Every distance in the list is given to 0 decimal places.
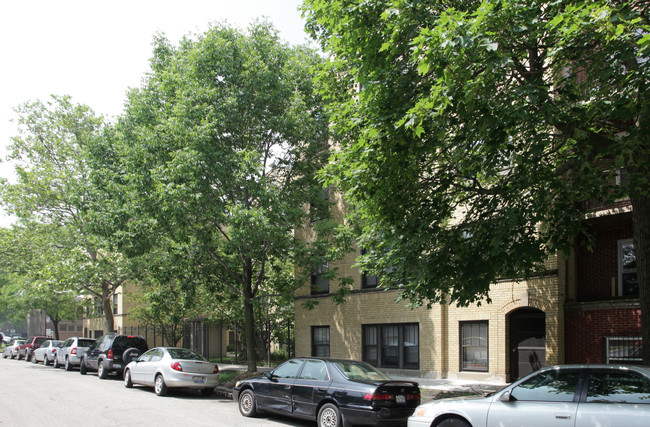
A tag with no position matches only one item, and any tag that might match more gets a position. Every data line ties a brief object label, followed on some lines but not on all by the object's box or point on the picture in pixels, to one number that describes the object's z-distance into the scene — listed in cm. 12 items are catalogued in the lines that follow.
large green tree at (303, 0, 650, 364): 778
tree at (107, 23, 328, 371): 1672
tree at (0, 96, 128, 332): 2938
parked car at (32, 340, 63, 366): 3151
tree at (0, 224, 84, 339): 2852
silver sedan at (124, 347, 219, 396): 1614
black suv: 2192
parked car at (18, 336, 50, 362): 3731
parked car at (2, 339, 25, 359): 4094
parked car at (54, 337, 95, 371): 2717
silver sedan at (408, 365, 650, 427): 708
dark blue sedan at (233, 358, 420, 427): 1014
